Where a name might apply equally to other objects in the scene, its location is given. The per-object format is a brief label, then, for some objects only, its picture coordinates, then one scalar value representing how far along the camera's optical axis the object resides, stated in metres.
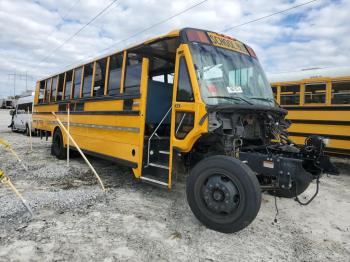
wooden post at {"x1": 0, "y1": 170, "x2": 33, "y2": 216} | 3.88
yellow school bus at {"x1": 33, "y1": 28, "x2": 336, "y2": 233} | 3.71
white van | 17.38
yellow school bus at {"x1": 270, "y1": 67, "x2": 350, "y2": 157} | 7.23
